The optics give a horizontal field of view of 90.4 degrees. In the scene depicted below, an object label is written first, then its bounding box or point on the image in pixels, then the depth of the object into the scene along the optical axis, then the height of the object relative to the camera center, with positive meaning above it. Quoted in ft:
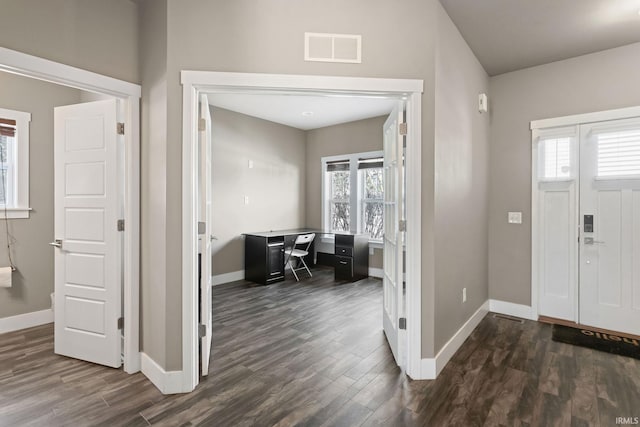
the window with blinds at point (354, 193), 18.86 +1.26
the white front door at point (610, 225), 9.96 -0.37
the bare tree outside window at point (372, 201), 18.80 +0.72
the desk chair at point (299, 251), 17.26 -2.19
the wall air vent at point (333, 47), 7.23 +3.80
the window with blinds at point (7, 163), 10.43 +1.64
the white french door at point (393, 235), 7.97 -0.61
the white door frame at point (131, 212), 7.57 +0.01
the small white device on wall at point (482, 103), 11.13 +3.92
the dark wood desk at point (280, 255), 16.39 -2.27
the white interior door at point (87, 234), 7.93 -0.56
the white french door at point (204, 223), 7.45 -0.24
